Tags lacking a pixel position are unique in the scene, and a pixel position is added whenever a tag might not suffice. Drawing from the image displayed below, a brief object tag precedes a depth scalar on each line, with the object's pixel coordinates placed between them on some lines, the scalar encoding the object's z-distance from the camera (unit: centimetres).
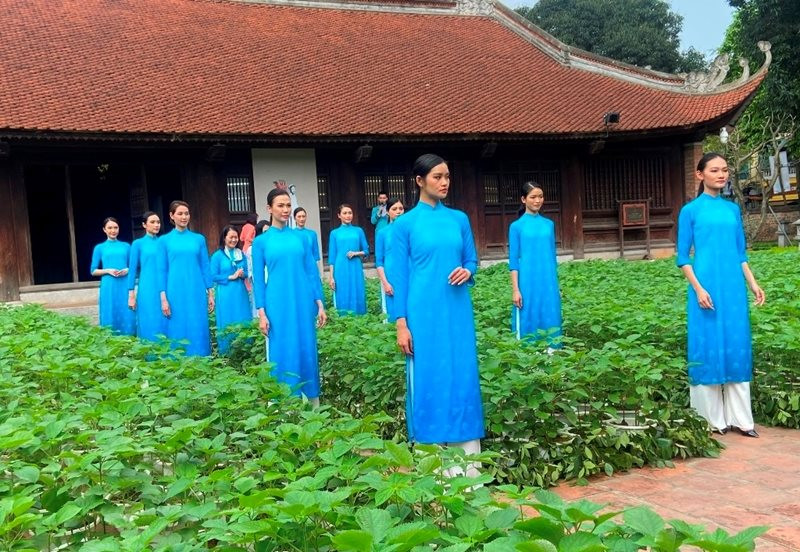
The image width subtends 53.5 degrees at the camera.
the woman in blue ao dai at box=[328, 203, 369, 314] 977
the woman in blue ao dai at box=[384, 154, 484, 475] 373
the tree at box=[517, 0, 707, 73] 3391
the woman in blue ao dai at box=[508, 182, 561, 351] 643
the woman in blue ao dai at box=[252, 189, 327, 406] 517
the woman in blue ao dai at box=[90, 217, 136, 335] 900
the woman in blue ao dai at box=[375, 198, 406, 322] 837
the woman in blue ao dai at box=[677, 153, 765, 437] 477
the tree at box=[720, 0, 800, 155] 2194
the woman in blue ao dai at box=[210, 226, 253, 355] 880
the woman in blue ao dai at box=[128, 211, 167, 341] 727
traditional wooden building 1291
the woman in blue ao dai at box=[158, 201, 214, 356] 713
